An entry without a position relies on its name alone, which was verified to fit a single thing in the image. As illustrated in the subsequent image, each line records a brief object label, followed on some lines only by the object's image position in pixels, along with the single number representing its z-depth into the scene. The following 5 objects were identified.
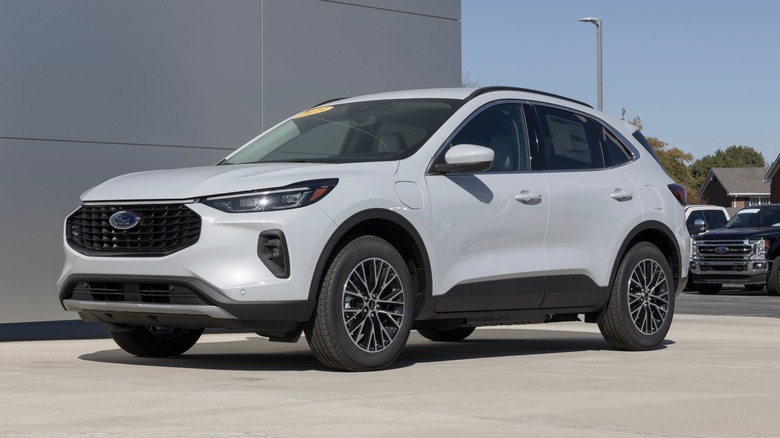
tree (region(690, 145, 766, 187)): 143.24
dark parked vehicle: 26.61
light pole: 33.34
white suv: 8.32
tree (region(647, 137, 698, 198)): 85.44
